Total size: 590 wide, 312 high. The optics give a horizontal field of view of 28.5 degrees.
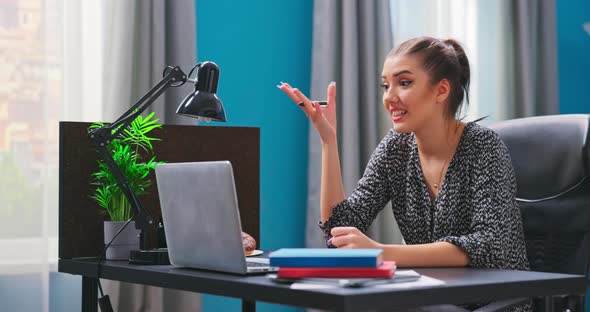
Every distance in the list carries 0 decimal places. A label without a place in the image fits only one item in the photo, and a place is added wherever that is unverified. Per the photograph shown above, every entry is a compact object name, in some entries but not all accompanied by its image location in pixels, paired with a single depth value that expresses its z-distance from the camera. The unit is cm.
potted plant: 331
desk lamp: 322
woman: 333
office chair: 350
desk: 246
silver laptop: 277
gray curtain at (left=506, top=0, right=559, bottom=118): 571
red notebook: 260
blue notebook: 259
